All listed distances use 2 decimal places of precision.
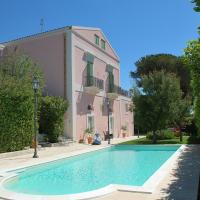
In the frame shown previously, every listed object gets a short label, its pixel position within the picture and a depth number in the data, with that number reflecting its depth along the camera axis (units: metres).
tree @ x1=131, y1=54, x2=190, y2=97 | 41.06
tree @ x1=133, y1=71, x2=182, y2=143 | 22.22
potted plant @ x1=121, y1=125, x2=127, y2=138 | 33.19
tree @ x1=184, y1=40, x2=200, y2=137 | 7.03
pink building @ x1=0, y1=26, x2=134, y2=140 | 22.70
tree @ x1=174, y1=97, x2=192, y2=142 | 22.32
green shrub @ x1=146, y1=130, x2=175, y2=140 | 26.29
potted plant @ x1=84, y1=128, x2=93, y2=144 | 23.14
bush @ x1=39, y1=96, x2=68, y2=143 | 20.14
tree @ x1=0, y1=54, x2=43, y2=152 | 15.45
